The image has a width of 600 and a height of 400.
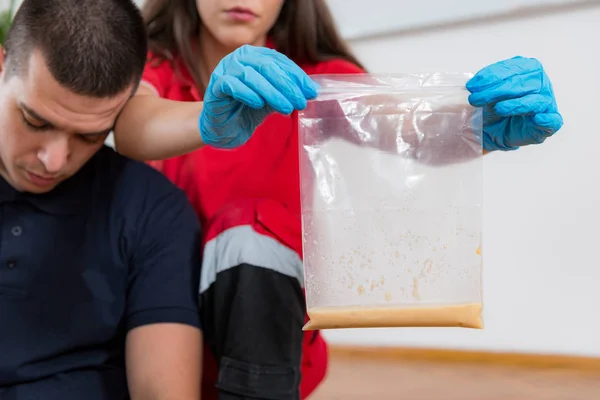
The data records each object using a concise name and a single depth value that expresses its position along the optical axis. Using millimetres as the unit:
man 1769
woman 1782
